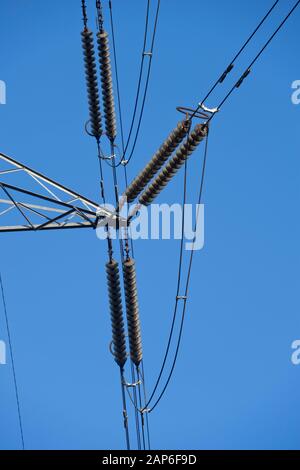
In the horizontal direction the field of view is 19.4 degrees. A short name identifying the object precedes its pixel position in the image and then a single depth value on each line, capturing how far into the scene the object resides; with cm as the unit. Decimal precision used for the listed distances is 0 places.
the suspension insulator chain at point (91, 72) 2511
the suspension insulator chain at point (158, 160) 2291
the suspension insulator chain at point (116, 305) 2519
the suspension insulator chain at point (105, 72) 2511
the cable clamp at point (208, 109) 2161
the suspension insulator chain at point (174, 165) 2248
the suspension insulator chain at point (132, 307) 2497
